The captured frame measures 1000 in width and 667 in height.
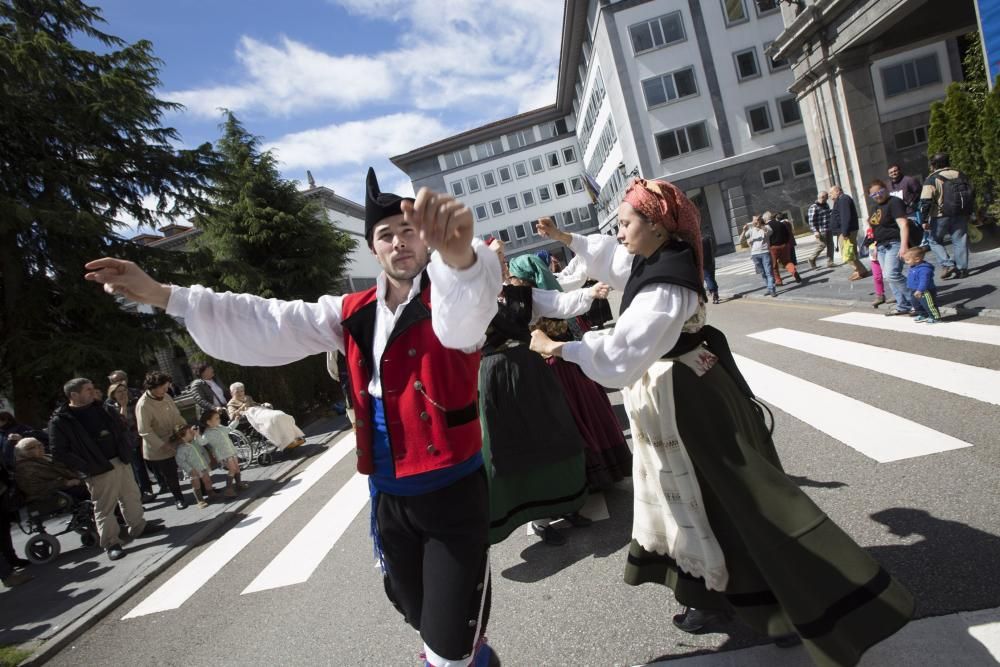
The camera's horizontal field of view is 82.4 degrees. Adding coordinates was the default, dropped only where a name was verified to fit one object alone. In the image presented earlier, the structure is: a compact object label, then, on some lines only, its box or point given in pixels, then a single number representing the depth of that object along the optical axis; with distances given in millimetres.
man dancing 1975
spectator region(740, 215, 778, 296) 12294
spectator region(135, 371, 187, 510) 7551
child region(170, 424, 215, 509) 7520
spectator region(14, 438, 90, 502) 6684
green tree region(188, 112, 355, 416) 15672
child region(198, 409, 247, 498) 7898
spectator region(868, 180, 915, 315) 7273
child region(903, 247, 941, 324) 6703
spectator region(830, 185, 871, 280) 10789
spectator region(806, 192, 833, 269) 13375
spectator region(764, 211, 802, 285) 12830
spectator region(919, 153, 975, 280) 8312
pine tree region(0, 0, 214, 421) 11727
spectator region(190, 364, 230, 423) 9320
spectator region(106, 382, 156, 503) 8398
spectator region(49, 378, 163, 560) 6141
